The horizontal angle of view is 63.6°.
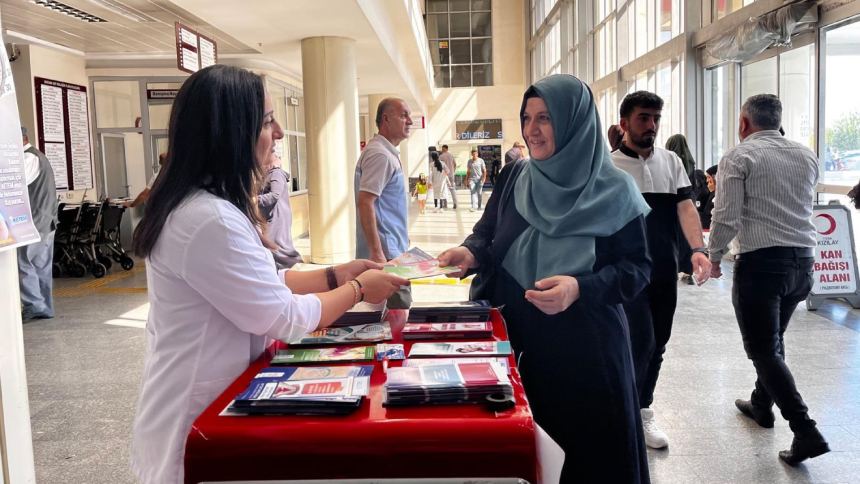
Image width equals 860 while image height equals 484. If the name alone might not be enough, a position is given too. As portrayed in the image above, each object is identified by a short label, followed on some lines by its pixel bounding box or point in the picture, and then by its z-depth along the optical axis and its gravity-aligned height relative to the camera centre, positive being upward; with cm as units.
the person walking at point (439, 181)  1973 -7
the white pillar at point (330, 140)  979 +61
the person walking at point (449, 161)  2053 +51
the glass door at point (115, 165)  1312 +49
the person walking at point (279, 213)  446 -19
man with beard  321 -20
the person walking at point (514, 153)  1315 +44
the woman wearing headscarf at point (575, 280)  198 -30
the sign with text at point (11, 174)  203 +6
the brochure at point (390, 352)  175 -44
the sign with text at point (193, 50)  717 +151
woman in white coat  150 -19
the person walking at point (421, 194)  1872 -40
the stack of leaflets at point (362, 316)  215 -42
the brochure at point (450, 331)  193 -43
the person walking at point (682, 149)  709 +21
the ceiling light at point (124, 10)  874 +235
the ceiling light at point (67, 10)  860 +234
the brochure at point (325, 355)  173 -44
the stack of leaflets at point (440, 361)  165 -44
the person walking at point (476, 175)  1925 +6
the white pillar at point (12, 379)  207 -56
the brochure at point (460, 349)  175 -44
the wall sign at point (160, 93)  1253 +171
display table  132 -51
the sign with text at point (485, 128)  2891 +203
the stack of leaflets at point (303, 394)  139 -44
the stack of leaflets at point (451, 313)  209 -41
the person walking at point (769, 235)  322 -32
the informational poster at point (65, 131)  1110 +103
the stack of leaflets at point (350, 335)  193 -44
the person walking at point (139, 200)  930 -14
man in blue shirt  407 -13
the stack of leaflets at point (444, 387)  142 -43
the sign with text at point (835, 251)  624 -78
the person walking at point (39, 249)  613 -52
